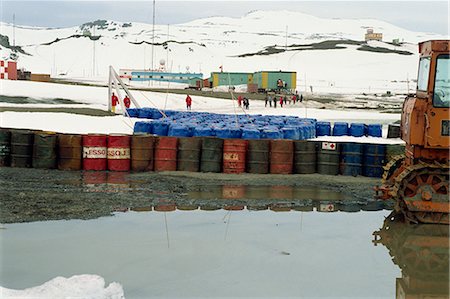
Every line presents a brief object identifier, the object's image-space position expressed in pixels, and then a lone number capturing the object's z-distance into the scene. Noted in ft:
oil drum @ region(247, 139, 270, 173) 68.85
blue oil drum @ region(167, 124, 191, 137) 77.77
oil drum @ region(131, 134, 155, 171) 68.23
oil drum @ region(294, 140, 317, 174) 69.21
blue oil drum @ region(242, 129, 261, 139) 76.59
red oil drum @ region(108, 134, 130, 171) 68.08
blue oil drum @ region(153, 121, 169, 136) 83.15
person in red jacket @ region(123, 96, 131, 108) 123.65
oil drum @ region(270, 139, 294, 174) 68.90
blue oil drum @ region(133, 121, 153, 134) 84.89
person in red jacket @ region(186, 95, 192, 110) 153.91
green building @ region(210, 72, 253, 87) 289.94
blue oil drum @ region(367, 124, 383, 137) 94.68
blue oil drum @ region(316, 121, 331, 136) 94.84
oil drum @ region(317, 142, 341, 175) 69.36
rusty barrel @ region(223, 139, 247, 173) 68.85
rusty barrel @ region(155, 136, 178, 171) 68.33
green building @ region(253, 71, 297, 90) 266.77
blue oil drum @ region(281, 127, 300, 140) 80.28
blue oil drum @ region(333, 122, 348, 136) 94.79
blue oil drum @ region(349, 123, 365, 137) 94.07
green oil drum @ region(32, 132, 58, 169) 67.10
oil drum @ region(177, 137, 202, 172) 68.39
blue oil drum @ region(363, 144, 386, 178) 68.85
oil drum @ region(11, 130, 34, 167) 67.21
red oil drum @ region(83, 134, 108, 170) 67.92
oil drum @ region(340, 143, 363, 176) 69.21
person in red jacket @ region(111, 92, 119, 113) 124.02
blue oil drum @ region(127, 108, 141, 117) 114.73
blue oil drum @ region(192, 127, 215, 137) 76.07
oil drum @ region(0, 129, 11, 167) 67.41
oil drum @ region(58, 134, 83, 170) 67.56
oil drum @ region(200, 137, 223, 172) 68.64
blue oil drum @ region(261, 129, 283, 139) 77.36
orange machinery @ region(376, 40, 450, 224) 46.11
